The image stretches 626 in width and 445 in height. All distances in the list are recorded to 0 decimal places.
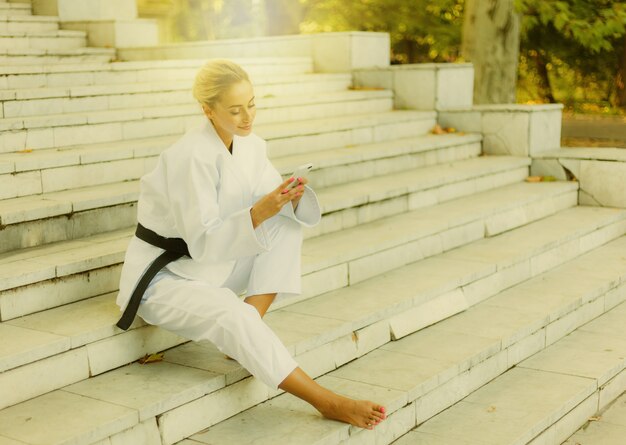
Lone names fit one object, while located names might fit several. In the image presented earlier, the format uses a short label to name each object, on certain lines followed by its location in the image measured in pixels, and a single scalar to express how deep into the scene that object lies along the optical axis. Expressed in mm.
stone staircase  3631
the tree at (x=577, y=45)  11016
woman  3531
